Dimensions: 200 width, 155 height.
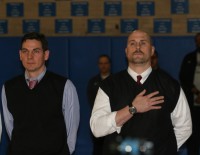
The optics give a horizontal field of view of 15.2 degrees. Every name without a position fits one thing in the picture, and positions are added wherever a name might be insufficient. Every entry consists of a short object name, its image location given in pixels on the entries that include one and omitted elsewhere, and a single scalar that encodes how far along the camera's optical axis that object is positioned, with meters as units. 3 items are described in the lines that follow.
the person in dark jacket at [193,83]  11.62
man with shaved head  5.41
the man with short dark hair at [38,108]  5.95
